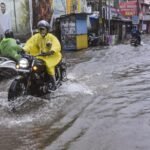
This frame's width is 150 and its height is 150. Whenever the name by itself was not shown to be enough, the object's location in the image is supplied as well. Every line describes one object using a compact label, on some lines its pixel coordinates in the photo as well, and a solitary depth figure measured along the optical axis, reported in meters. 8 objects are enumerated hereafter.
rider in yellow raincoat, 8.80
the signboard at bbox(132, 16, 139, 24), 53.40
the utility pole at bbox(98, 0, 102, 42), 33.91
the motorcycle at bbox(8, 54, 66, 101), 8.05
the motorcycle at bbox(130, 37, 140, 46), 31.05
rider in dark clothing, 31.48
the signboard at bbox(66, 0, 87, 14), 33.66
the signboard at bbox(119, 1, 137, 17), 58.84
